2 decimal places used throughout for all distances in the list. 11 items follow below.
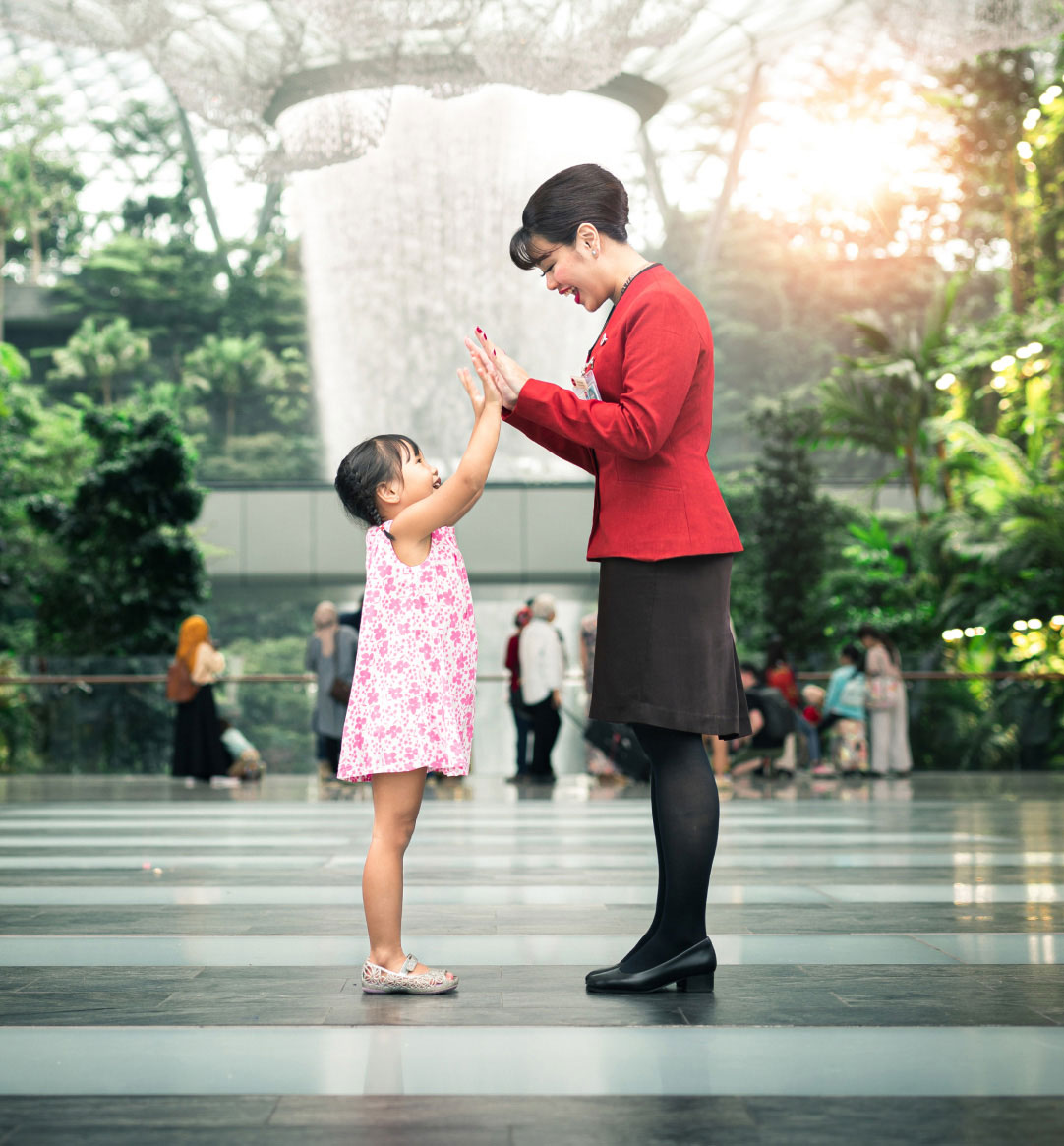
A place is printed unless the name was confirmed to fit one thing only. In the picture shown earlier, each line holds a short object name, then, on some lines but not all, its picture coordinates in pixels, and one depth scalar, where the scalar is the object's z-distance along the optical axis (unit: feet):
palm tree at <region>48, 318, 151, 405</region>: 133.28
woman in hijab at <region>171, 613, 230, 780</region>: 43.86
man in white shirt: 41.68
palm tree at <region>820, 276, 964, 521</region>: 71.26
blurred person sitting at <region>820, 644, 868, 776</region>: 47.19
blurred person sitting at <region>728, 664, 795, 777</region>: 43.37
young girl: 11.23
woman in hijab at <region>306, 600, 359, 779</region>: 40.50
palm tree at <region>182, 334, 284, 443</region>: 137.49
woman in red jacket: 11.04
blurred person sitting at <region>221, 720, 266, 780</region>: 45.34
